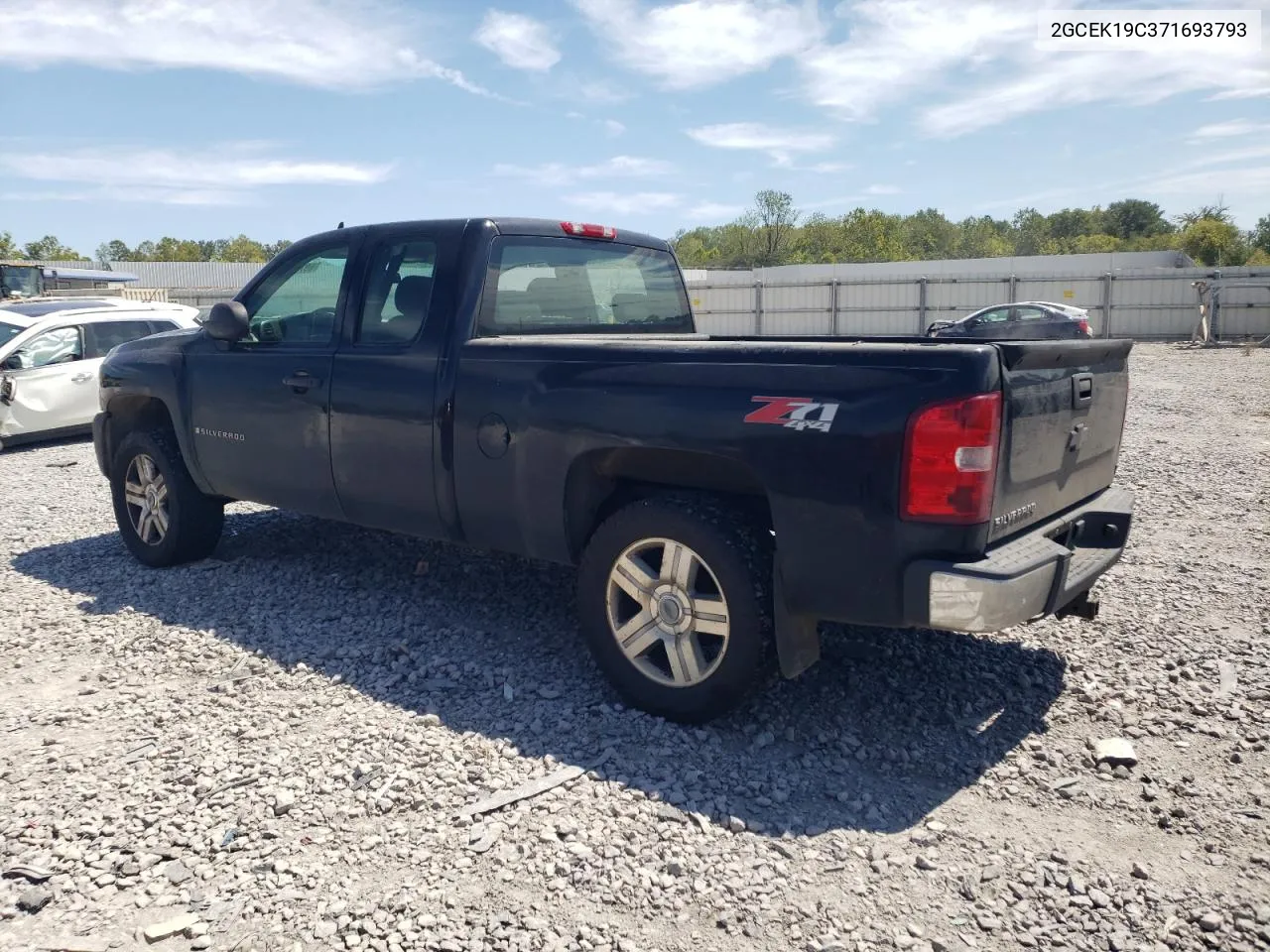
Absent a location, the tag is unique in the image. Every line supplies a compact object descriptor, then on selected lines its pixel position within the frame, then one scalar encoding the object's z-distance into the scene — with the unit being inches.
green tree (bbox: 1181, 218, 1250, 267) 2603.3
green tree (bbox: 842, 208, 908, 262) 3297.2
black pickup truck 129.0
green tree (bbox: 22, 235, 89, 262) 3472.0
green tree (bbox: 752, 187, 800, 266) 3336.6
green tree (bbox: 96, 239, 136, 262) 4862.2
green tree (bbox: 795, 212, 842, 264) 3430.1
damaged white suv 467.2
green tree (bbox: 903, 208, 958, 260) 3725.4
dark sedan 969.5
